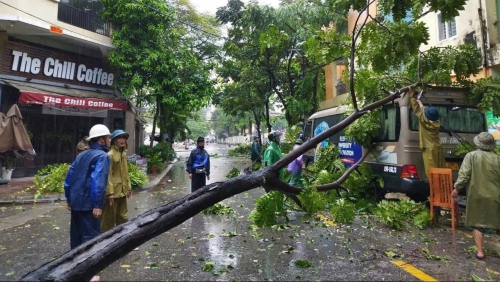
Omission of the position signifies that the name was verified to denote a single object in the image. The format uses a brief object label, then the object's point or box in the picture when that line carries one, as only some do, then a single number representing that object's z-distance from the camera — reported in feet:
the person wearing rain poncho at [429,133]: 18.63
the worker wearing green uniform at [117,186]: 14.83
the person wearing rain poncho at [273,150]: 22.30
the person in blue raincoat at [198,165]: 23.79
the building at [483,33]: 33.01
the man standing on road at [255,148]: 41.51
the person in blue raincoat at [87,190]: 12.29
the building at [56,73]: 35.94
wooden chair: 16.58
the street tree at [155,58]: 45.14
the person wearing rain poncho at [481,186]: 13.46
